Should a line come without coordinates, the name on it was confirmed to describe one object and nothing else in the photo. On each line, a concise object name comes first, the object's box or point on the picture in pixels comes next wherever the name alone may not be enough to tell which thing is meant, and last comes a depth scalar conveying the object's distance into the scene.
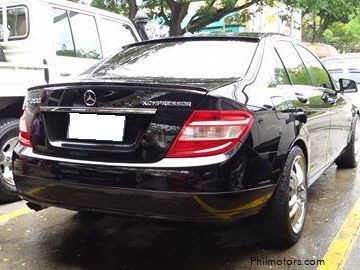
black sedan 3.10
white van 5.32
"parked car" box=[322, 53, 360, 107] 10.68
